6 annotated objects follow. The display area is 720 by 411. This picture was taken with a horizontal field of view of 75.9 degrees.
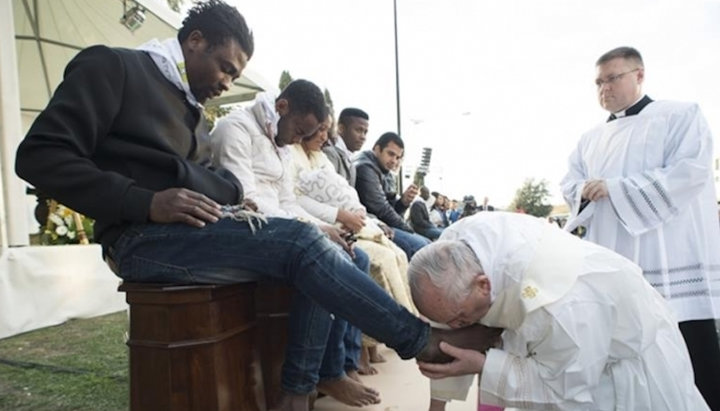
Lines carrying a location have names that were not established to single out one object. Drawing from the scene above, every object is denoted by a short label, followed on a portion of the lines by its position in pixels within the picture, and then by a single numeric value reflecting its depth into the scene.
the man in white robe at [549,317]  1.19
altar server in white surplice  2.20
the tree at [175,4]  9.37
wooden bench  1.37
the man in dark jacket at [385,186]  3.66
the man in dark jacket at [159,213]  1.31
